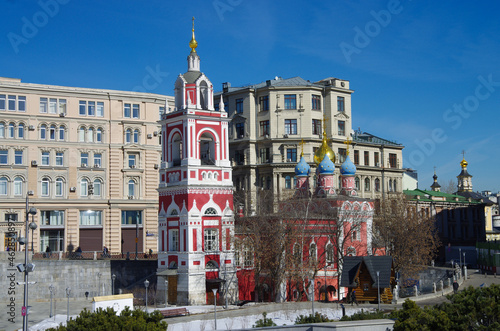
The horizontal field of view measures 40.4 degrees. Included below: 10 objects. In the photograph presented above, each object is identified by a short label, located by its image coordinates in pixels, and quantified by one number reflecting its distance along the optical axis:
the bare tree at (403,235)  64.25
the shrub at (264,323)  33.10
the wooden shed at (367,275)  50.03
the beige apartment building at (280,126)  77.06
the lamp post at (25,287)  30.17
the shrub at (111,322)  27.89
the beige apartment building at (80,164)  63.56
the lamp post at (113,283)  55.74
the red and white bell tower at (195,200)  49.75
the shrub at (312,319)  33.25
